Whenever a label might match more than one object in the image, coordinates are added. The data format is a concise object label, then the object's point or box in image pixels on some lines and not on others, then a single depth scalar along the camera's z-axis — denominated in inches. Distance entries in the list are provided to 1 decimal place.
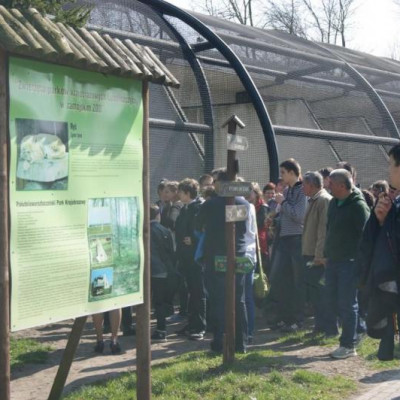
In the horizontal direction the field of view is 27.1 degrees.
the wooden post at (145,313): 217.0
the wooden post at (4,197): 175.5
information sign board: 180.1
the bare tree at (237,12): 1430.9
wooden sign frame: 216.8
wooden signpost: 294.7
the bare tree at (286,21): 1437.0
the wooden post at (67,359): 217.9
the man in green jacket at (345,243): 325.4
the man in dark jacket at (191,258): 363.9
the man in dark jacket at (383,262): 214.5
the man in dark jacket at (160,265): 345.7
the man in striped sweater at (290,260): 378.0
